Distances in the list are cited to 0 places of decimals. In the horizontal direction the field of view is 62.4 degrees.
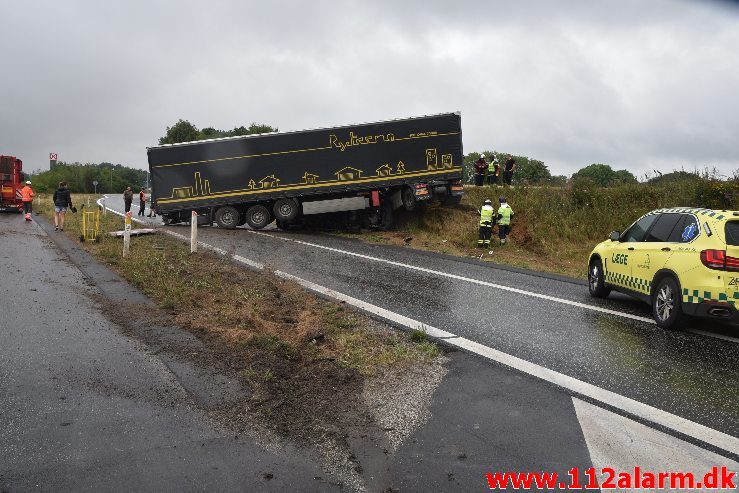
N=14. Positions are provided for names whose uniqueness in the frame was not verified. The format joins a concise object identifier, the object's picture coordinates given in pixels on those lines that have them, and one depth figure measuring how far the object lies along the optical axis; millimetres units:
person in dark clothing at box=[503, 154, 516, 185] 25312
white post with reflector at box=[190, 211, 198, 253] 14977
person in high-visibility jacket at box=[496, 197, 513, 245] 18922
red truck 33031
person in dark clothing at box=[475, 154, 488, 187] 26547
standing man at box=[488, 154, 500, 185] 25719
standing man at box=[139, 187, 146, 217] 31500
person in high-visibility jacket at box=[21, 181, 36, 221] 27547
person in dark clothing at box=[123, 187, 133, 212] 30128
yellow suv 7234
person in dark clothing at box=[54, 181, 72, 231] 20703
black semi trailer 21797
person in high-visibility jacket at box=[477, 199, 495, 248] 18781
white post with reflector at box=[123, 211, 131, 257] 14055
